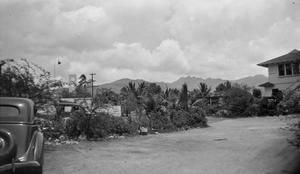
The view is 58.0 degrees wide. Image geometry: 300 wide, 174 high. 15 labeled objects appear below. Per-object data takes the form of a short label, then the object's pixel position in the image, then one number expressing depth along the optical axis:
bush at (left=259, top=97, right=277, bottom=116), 29.45
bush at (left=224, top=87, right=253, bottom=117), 31.12
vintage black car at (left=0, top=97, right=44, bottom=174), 3.54
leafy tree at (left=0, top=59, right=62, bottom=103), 9.52
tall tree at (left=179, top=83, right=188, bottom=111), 20.22
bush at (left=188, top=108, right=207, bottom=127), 19.23
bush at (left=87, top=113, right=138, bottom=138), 12.62
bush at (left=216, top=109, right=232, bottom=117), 31.89
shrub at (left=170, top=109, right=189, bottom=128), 17.88
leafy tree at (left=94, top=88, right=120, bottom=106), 12.94
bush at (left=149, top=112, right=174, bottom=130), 16.44
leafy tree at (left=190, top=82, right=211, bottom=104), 43.39
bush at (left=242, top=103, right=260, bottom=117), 30.46
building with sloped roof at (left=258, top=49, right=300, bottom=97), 28.18
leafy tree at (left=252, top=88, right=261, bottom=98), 34.92
